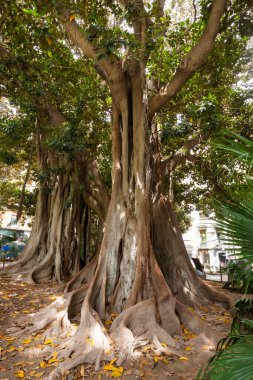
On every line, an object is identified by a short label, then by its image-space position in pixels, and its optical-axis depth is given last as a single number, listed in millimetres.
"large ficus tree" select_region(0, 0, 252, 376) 3594
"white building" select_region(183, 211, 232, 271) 20784
